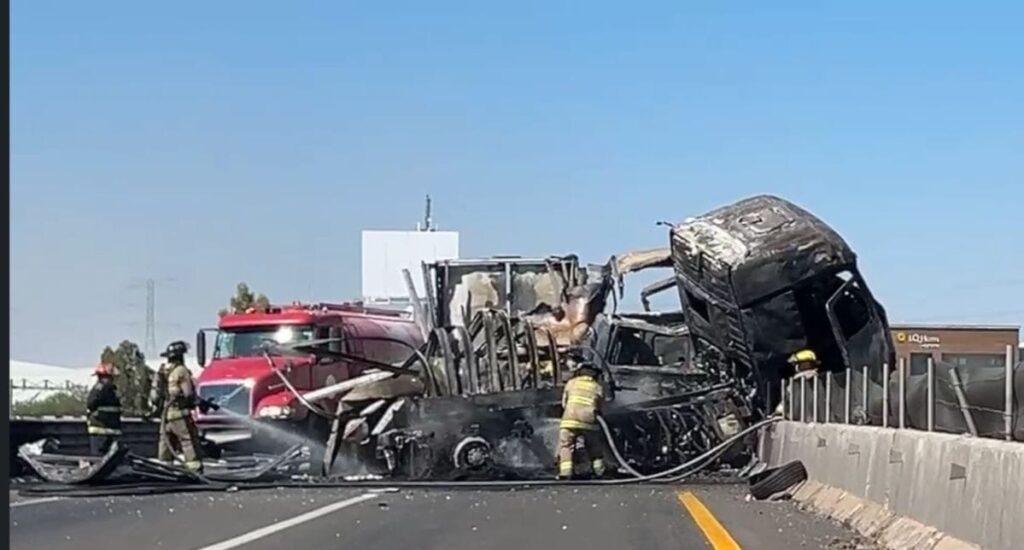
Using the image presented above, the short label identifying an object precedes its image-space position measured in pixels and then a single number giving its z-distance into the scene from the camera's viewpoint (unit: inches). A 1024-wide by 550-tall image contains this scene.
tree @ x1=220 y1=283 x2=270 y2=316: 2576.0
